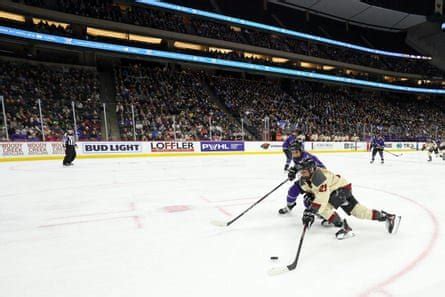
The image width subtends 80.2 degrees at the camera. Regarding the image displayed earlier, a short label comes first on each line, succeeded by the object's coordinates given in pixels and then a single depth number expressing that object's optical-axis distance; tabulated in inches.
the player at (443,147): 512.9
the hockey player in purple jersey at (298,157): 129.9
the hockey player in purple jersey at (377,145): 433.7
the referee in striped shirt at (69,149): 385.4
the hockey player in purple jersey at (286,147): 300.2
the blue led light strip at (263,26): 826.8
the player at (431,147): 482.1
